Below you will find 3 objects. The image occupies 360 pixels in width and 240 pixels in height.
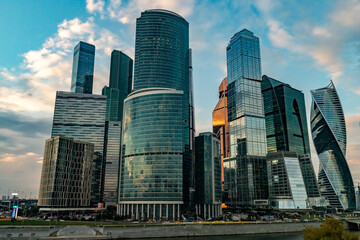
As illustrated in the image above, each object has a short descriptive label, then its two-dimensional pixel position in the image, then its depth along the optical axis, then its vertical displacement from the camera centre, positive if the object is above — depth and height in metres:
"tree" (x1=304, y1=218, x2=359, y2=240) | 57.80 -8.27
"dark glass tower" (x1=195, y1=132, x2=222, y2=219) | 196.75 -7.12
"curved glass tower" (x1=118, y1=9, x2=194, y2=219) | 175.62 +19.55
